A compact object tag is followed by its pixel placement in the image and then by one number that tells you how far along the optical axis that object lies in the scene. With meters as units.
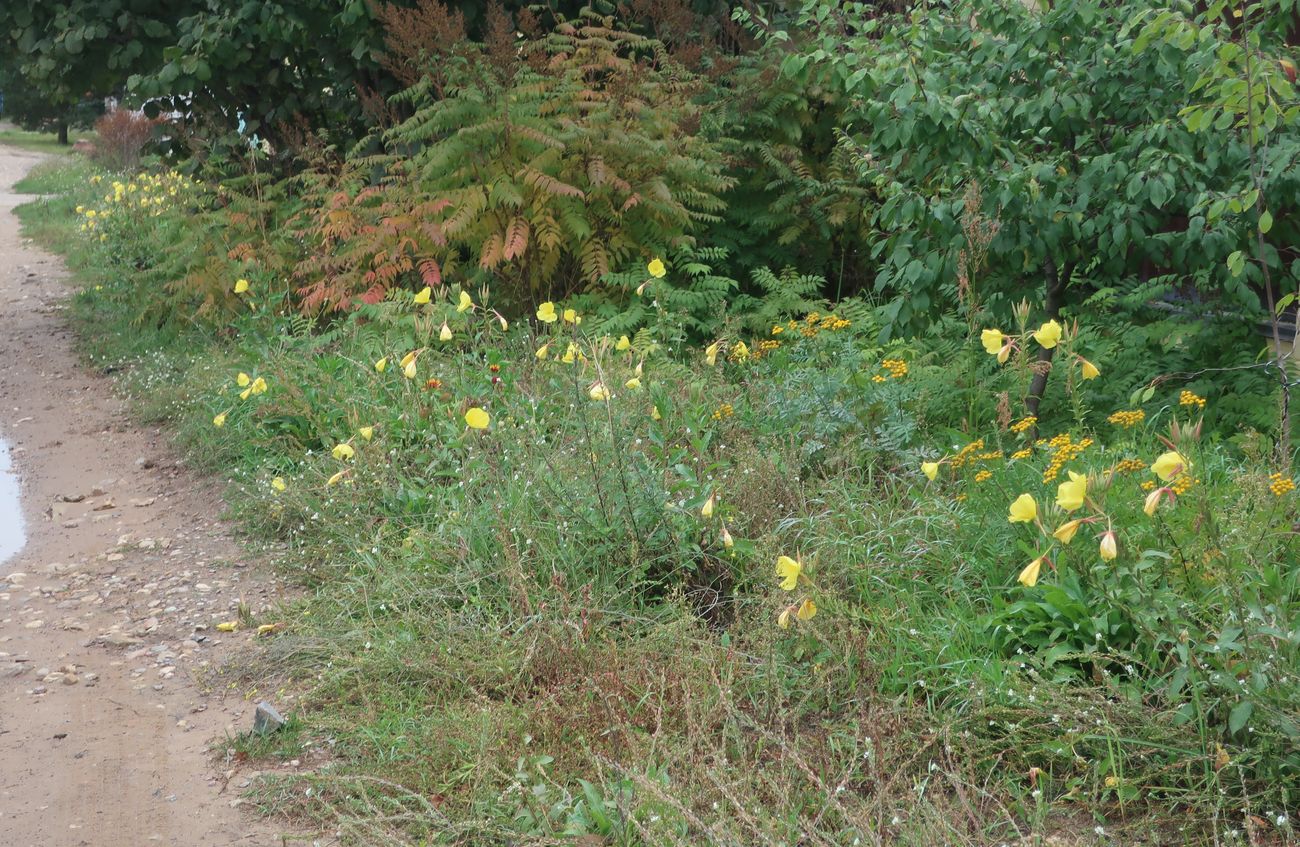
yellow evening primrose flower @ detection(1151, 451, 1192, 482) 2.81
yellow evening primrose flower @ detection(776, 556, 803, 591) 3.25
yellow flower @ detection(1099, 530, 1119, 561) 2.76
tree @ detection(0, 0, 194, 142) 9.13
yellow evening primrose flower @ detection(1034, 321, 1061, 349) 3.74
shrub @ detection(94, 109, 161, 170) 18.00
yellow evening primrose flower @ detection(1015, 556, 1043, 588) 2.82
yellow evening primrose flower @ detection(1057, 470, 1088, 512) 2.81
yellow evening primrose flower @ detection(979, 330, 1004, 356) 3.69
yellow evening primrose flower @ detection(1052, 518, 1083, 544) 2.78
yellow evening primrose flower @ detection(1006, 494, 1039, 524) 2.93
